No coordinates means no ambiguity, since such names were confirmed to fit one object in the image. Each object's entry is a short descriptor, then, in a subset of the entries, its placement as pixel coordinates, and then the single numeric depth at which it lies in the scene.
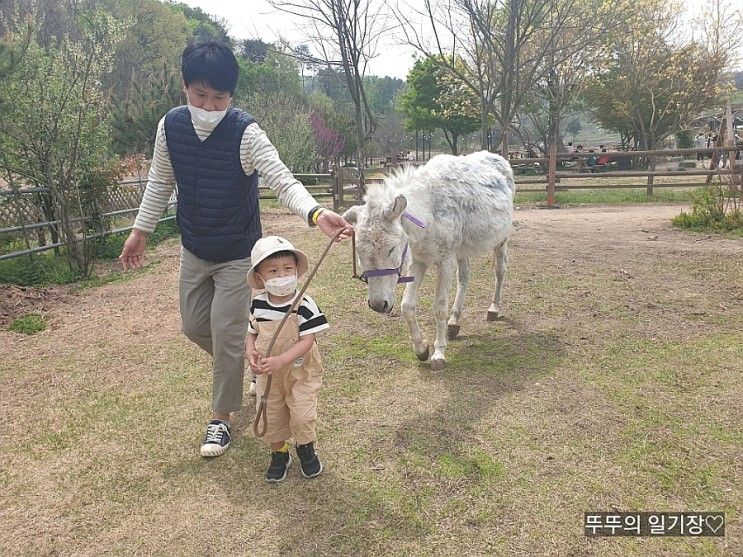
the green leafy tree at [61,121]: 6.94
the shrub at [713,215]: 8.70
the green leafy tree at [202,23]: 49.09
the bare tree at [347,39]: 10.66
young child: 2.44
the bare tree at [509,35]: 8.95
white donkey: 3.29
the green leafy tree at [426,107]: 30.56
